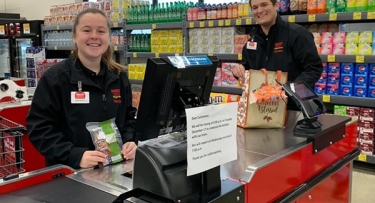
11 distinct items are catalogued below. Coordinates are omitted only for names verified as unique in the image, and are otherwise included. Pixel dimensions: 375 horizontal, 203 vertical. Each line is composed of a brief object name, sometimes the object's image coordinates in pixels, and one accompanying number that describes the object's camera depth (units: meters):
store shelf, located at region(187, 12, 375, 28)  4.05
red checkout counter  1.45
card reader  1.99
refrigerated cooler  7.83
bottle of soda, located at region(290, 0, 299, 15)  4.54
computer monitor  1.25
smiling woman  1.84
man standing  2.79
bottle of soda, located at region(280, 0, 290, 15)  4.63
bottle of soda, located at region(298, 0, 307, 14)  4.52
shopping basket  2.05
